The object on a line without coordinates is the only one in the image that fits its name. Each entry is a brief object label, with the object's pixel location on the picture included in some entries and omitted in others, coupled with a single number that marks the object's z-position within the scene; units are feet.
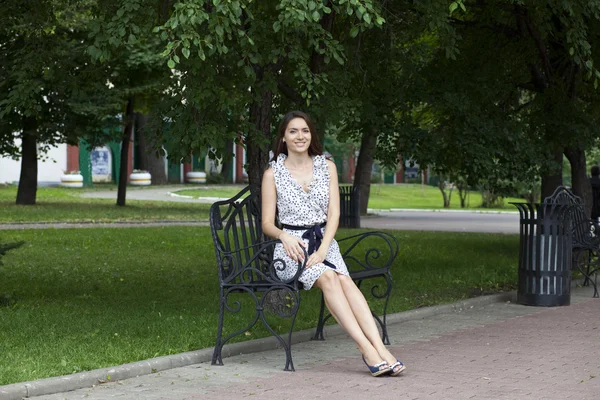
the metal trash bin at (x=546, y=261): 37.32
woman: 25.09
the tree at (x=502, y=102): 48.39
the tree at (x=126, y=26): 29.84
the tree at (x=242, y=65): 26.68
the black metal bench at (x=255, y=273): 25.34
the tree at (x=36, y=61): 35.04
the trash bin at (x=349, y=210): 81.33
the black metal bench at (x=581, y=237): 42.34
